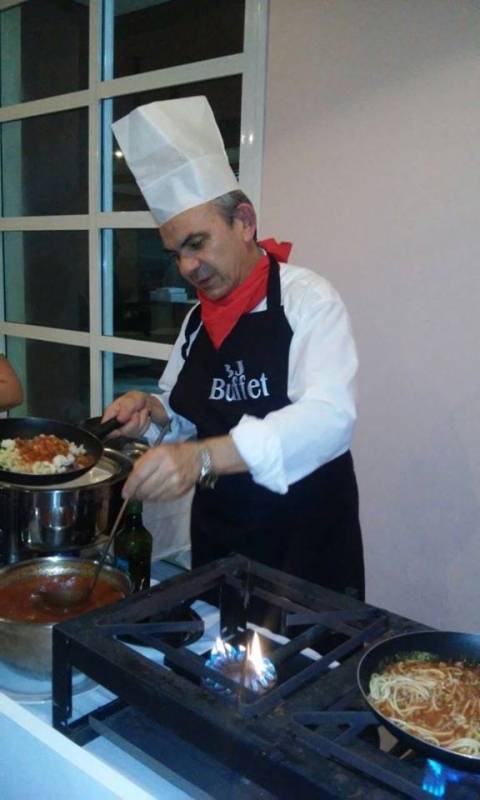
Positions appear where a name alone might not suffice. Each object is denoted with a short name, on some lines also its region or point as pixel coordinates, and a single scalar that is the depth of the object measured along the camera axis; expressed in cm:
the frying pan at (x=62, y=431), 135
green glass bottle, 121
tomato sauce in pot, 90
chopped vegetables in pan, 119
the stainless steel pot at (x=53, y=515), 115
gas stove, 57
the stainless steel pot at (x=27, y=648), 79
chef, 105
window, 209
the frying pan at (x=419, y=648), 70
